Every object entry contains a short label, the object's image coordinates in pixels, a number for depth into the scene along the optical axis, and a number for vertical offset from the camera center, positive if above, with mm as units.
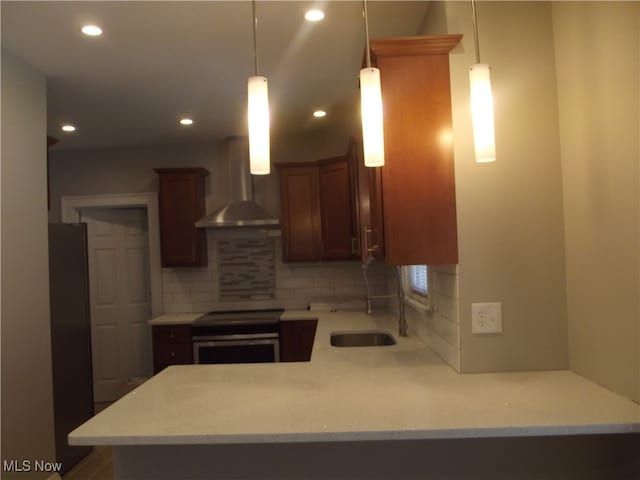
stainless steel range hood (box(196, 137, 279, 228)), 4051 +506
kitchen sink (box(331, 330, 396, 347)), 2973 -626
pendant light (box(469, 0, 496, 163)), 1314 +417
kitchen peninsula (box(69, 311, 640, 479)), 1239 -525
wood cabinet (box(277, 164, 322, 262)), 4242 +398
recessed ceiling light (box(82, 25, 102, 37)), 2232 +1225
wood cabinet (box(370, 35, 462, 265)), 1778 +417
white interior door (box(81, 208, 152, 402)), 4562 -389
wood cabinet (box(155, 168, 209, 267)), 4203 +415
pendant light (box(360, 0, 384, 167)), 1239 +388
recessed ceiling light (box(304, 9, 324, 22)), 2162 +1213
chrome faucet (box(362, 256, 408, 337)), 2697 -402
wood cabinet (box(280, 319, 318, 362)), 3875 -751
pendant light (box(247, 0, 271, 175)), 1251 +396
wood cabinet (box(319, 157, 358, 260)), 4047 +381
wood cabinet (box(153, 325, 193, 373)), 3896 -805
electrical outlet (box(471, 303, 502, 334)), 1742 -302
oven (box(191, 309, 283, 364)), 3832 -765
